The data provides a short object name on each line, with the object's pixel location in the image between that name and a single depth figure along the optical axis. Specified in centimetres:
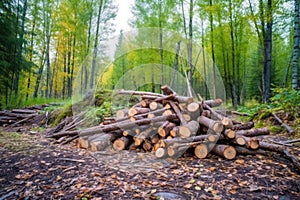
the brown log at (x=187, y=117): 406
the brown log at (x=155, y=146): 369
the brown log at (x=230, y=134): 338
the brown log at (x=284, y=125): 480
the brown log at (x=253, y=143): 342
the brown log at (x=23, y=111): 842
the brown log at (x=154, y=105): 448
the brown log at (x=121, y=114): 467
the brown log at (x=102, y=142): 390
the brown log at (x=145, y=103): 472
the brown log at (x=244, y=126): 432
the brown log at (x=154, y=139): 392
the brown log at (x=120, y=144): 400
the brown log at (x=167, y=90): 438
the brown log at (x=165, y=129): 374
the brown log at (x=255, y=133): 382
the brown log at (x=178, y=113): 385
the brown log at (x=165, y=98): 427
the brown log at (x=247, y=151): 345
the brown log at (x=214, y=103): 512
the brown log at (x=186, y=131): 354
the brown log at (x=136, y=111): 432
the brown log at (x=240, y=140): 342
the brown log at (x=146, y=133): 396
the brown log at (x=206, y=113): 421
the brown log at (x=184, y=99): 420
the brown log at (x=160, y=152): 340
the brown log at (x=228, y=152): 329
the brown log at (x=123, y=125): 404
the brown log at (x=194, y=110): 400
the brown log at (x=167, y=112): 412
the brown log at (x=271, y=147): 328
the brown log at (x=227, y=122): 347
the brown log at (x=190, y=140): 343
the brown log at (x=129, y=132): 411
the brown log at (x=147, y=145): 392
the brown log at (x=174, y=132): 364
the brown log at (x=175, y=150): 338
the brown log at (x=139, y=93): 505
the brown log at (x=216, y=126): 346
